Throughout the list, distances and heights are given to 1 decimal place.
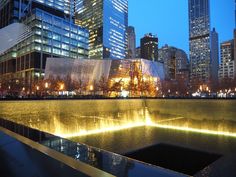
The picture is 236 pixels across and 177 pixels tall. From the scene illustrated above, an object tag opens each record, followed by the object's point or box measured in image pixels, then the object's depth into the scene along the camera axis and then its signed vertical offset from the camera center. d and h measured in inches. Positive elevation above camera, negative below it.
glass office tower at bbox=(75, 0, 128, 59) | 4763.9 +1792.8
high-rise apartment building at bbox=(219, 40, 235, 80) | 4490.9 +805.3
